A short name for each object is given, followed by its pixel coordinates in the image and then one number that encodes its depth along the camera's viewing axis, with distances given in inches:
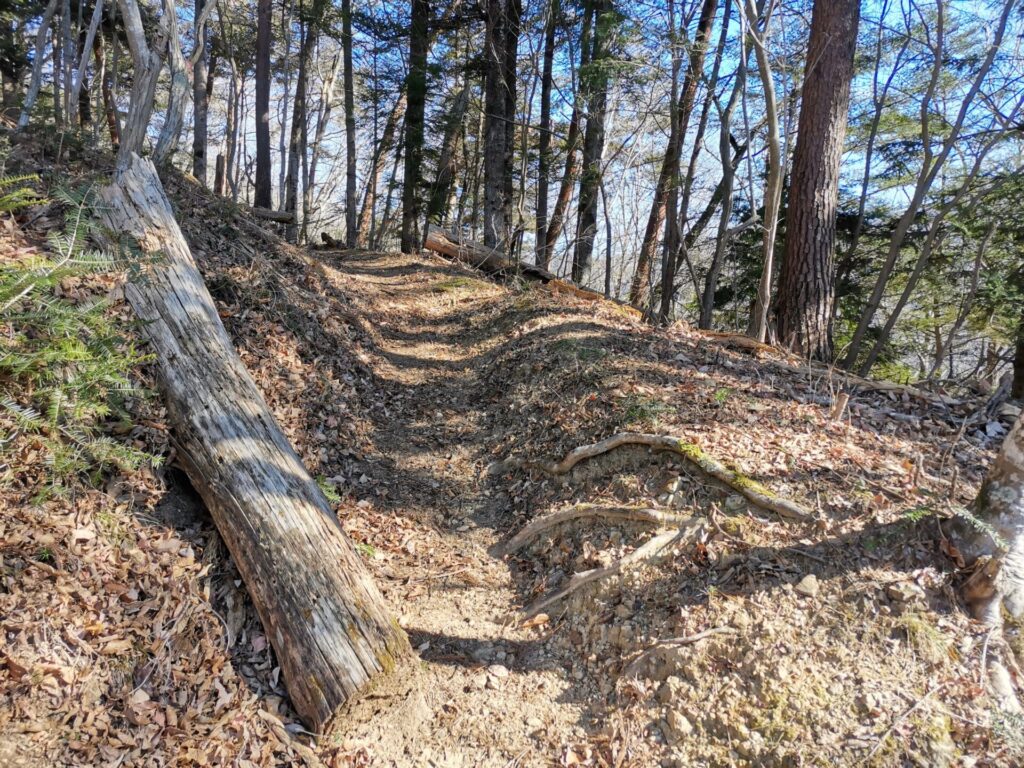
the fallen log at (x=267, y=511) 110.4
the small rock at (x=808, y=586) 110.1
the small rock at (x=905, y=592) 103.9
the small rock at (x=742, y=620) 108.8
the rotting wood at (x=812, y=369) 182.8
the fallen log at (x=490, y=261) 374.9
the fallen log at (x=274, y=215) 393.2
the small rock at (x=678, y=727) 99.9
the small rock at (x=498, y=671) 120.6
